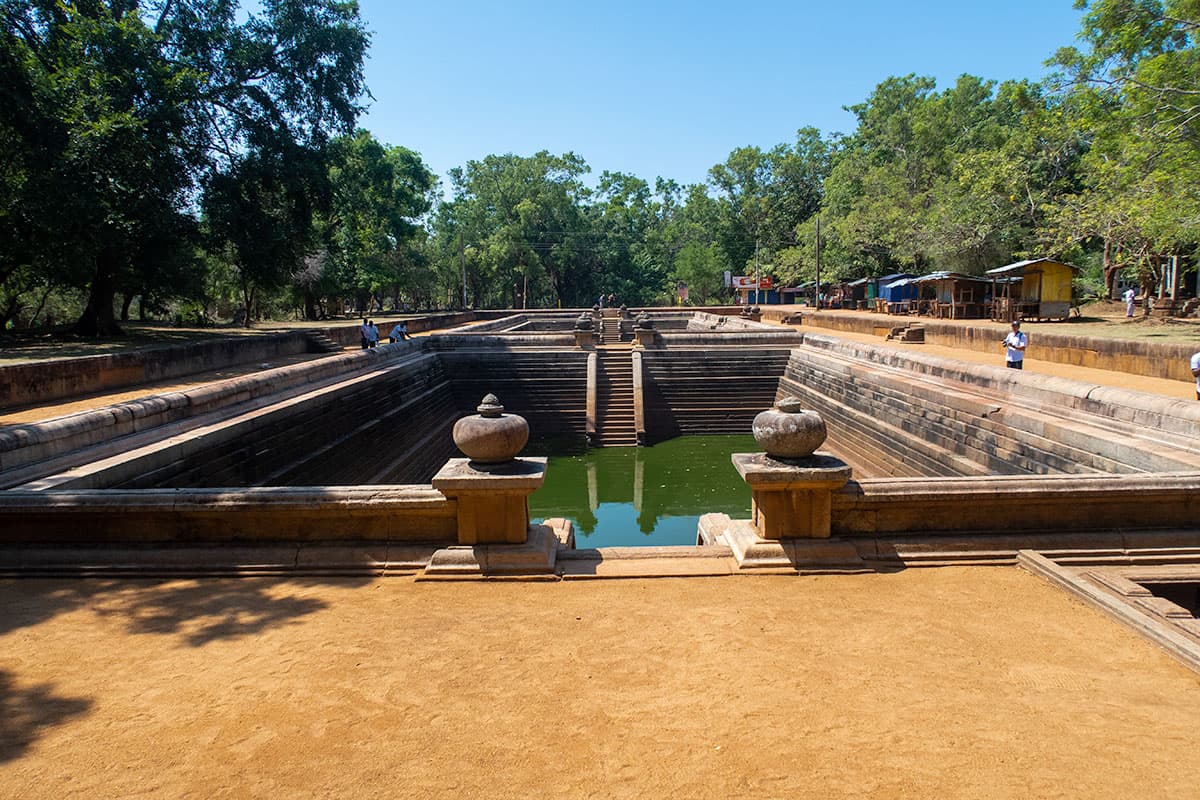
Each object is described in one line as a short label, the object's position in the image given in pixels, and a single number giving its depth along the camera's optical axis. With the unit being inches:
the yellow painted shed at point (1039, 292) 856.3
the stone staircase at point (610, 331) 922.1
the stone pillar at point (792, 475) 169.9
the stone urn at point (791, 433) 171.8
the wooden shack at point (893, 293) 1259.8
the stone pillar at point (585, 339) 767.7
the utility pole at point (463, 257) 1743.4
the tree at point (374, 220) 1139.3
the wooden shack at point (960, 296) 976.3
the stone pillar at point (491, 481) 168.1
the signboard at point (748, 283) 1932.8
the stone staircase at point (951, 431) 269.1
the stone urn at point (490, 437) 171.8
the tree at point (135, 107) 522.3
